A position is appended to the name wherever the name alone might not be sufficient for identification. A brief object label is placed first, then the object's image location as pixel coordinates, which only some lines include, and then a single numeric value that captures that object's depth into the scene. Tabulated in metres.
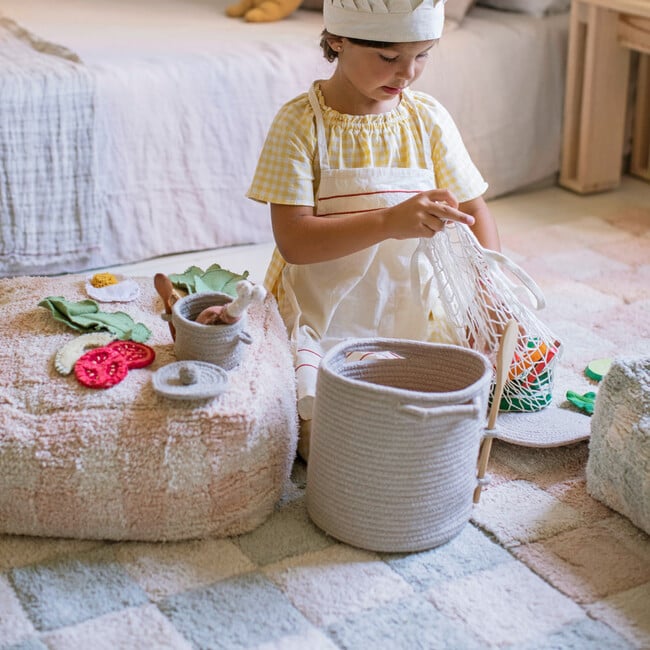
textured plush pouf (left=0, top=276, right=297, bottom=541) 1.23
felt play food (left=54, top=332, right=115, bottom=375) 1.32
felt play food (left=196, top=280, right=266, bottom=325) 1.27
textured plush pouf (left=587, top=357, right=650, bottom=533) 1.29
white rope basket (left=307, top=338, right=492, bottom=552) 1.20
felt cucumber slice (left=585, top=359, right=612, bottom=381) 1.71
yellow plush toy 2.53
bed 2.03
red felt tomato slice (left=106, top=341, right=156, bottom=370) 1.34
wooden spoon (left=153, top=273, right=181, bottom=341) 1.38
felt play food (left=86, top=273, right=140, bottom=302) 1.52
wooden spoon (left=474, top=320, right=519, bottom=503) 1.29
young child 1.45
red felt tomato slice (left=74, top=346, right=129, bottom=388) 1.29
